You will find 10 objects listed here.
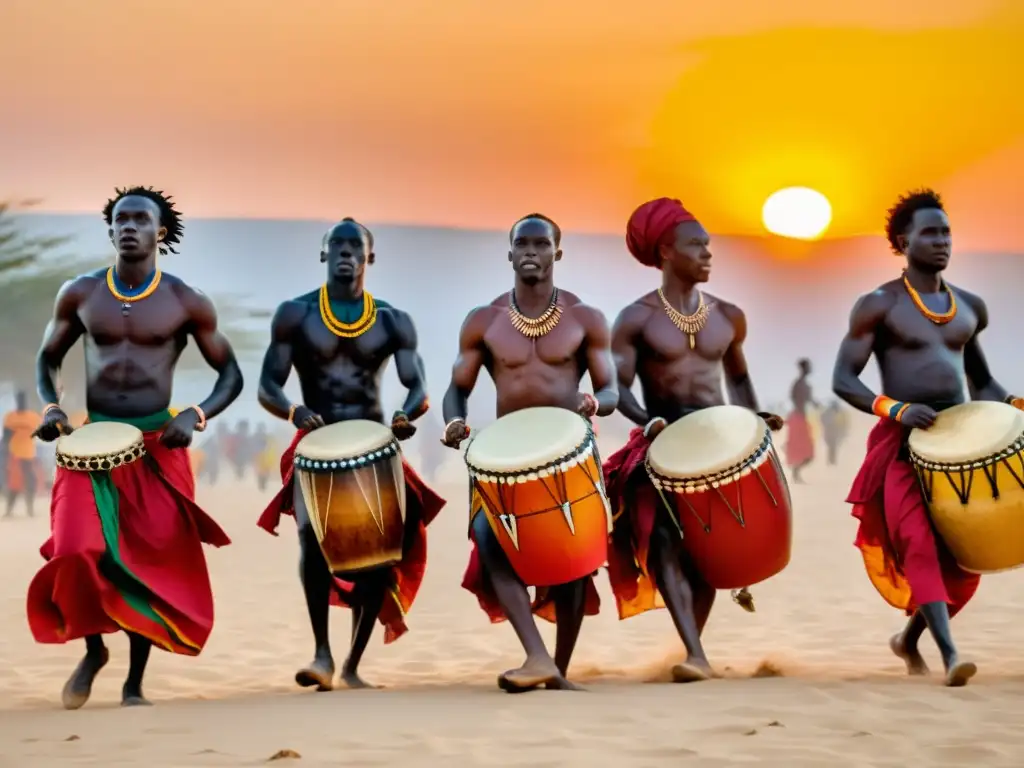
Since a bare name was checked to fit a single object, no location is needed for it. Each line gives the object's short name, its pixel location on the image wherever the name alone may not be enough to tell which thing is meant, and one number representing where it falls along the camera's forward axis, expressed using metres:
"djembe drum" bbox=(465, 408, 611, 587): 14.12
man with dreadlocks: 14.67
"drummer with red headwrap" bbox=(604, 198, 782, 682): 15.87
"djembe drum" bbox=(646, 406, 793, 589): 15.01
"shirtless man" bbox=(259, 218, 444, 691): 16.22
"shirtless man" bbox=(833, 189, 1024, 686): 15.85
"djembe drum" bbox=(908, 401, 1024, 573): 14.80
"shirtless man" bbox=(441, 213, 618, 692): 15.45
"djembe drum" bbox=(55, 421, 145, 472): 14.89
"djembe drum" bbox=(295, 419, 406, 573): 15.16
